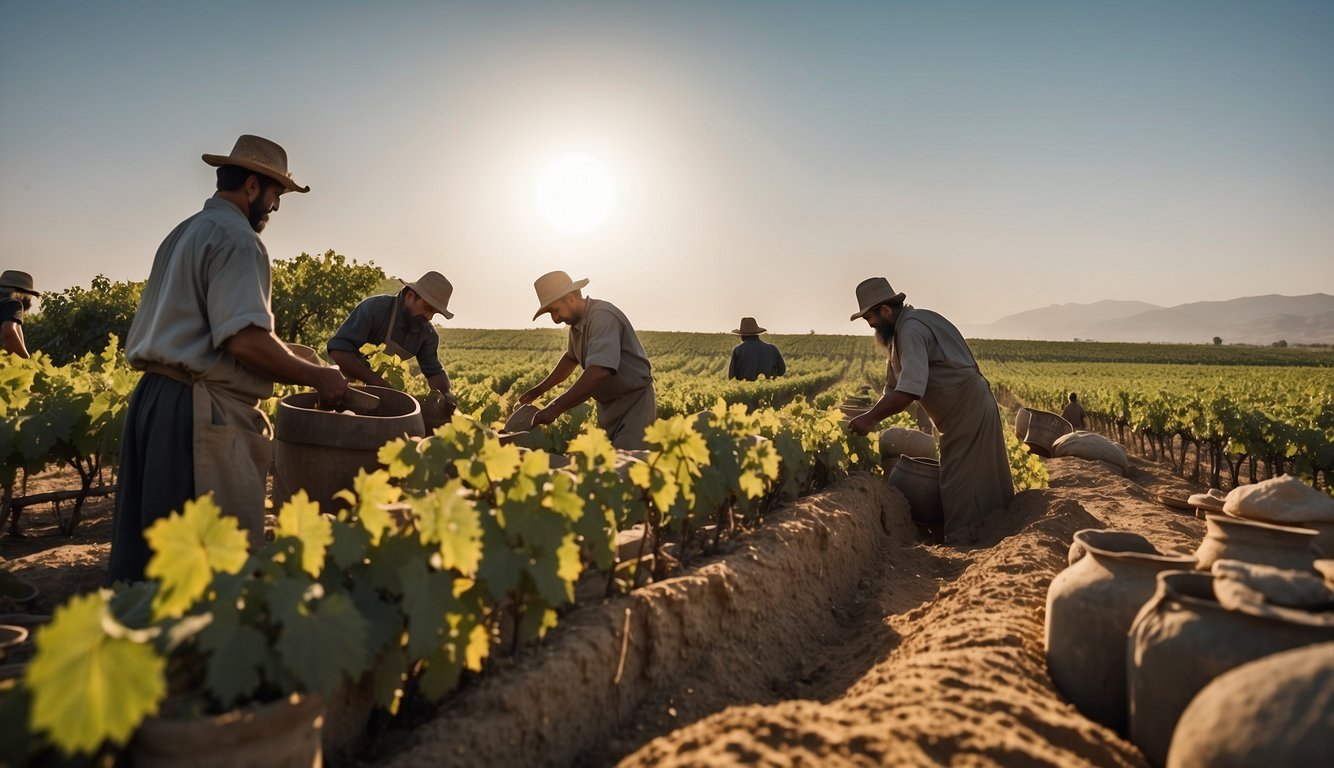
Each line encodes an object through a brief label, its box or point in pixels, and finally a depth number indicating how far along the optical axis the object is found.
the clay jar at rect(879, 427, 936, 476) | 7.68
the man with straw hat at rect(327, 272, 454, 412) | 5.71
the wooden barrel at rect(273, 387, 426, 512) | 3.33
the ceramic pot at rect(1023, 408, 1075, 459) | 12.16
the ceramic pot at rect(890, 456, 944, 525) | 6.78
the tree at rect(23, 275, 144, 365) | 23.41
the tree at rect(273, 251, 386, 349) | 25.92
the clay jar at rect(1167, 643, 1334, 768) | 1.63
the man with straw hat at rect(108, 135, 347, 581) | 2.95
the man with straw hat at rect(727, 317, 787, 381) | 13.93
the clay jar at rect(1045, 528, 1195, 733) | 2.62
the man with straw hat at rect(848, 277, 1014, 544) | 5.82
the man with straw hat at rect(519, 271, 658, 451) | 5.55
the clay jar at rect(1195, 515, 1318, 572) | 2.75
